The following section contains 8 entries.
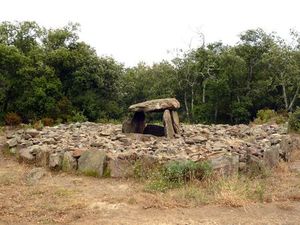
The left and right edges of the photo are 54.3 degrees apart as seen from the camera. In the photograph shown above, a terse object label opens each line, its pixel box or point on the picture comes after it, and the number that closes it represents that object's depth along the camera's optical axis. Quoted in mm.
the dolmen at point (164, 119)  11369
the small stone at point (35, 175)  7078
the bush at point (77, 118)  17624
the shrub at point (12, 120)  16355
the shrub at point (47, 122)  15763
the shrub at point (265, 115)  16113
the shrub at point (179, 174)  6455
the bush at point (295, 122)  12324
